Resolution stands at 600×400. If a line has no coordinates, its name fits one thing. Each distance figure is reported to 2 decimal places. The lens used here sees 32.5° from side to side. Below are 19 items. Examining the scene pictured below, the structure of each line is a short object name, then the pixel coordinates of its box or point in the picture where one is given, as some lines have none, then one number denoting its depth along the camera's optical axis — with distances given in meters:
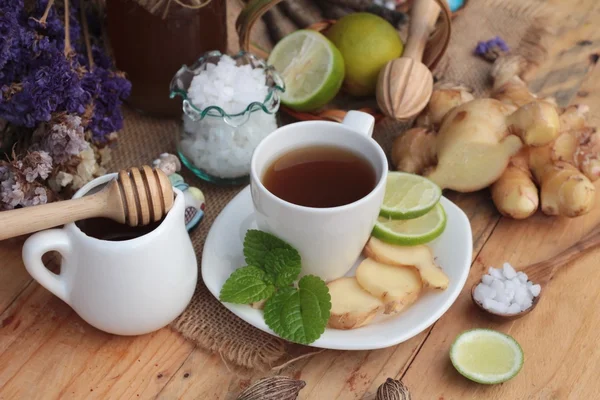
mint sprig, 0.53
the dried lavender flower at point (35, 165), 0.57
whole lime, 0.69
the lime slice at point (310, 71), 0.67
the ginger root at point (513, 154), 0.61
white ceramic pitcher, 0.51
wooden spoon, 0.60
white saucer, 0.54
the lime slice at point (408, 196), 0.58
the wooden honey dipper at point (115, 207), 0.50
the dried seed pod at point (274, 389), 0.52
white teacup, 0.52
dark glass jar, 0.64
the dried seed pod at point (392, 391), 0.52
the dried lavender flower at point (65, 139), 0.58
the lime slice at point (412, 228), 0.57
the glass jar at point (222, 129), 0.62
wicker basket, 0.65
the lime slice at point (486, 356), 0.53
